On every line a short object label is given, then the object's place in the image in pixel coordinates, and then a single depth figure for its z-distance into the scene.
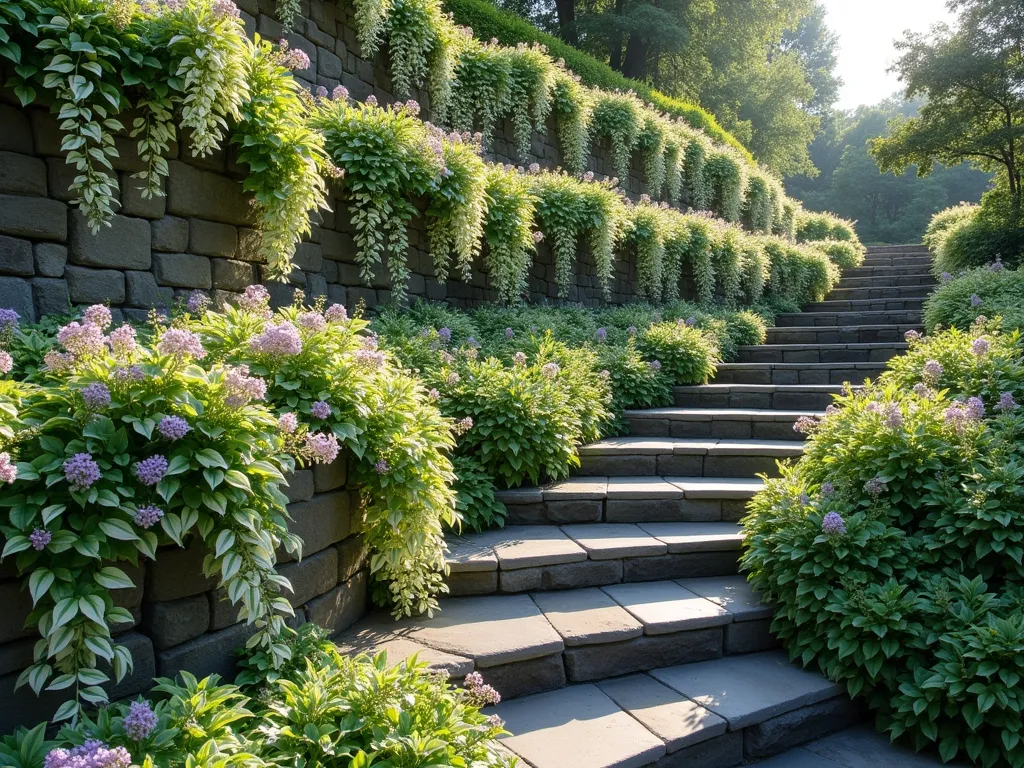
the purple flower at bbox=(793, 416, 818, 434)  3.48
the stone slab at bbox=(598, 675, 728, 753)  2.28
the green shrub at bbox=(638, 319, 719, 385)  5.61
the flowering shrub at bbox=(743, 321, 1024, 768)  2.36
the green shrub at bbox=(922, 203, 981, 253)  11.95
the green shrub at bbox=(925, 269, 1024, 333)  5.53
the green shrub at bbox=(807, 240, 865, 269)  11.34
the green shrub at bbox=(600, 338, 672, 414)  5.04
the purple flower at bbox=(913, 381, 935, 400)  3.30
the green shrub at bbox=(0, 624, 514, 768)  1.46
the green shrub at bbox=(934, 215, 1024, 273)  8.76
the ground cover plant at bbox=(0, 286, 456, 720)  1.58
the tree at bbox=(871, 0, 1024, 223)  8.97
